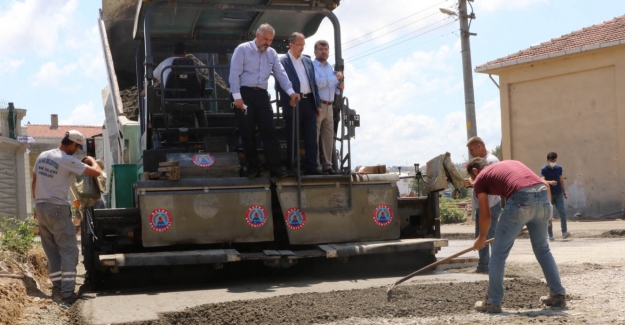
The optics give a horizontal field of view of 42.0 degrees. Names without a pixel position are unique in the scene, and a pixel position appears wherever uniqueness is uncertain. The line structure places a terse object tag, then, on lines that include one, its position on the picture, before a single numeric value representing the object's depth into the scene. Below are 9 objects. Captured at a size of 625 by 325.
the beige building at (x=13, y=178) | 25.66
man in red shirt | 6.32
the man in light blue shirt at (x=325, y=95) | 9.35
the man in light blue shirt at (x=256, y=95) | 8.87
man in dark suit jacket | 9.16
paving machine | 8.48
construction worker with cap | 7.98
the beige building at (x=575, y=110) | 21.27
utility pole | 22.19
